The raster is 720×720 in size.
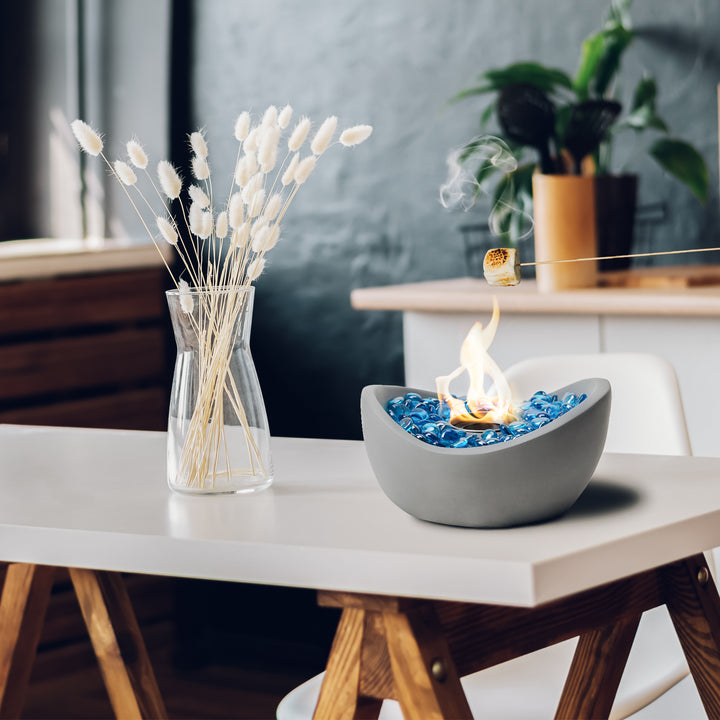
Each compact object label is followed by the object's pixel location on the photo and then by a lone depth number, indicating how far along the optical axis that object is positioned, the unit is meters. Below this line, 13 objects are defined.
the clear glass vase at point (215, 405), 3.06
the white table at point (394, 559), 2.71
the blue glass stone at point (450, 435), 2.87
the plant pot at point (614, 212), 4.68
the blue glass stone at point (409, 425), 2.89
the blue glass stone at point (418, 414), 2.92
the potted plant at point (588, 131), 4.67
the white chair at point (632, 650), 3.32
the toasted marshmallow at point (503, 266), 2.94
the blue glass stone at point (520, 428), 2.85
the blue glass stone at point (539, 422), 2.86
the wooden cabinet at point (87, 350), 5.62
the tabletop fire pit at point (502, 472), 2.80
